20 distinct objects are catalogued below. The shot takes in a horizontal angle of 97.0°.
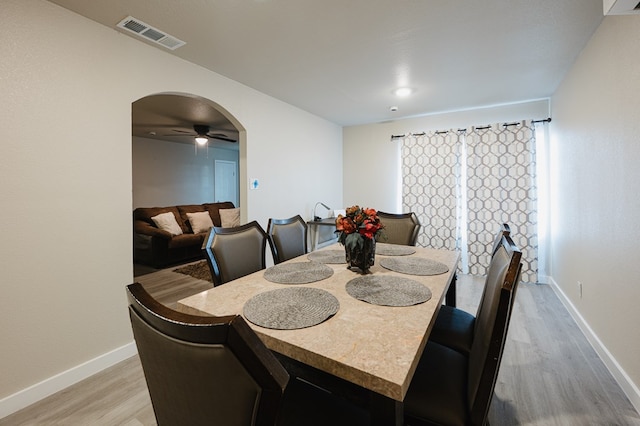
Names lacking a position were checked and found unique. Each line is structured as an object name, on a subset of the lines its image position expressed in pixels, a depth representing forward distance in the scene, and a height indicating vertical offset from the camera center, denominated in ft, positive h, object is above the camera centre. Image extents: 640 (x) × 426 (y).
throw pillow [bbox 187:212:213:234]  17.28 -0.50
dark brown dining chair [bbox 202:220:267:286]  5.48 -0.79
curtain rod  11.64 +3.80
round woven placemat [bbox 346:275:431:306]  3.87 -1.18
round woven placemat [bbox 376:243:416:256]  6.75 -0.95
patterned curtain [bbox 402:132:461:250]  13.47 +1.29
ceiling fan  16.26 +4.80
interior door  24.18 +2.88
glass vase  5.18 -0.79
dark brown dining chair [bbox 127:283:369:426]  1.69 -1.00
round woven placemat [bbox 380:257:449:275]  5.26 -1.07
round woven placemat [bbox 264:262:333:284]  4.89 -1.12
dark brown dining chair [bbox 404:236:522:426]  2.81 -2.03
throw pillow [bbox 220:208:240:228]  19.51 -0.25
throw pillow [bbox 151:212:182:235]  15.74 -0.50
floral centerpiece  5.12 -0.40
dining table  2.50 -1.25
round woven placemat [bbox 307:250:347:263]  6.18 -1.01
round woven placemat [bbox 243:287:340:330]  3.26 -1.23
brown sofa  14.78 -1.52
